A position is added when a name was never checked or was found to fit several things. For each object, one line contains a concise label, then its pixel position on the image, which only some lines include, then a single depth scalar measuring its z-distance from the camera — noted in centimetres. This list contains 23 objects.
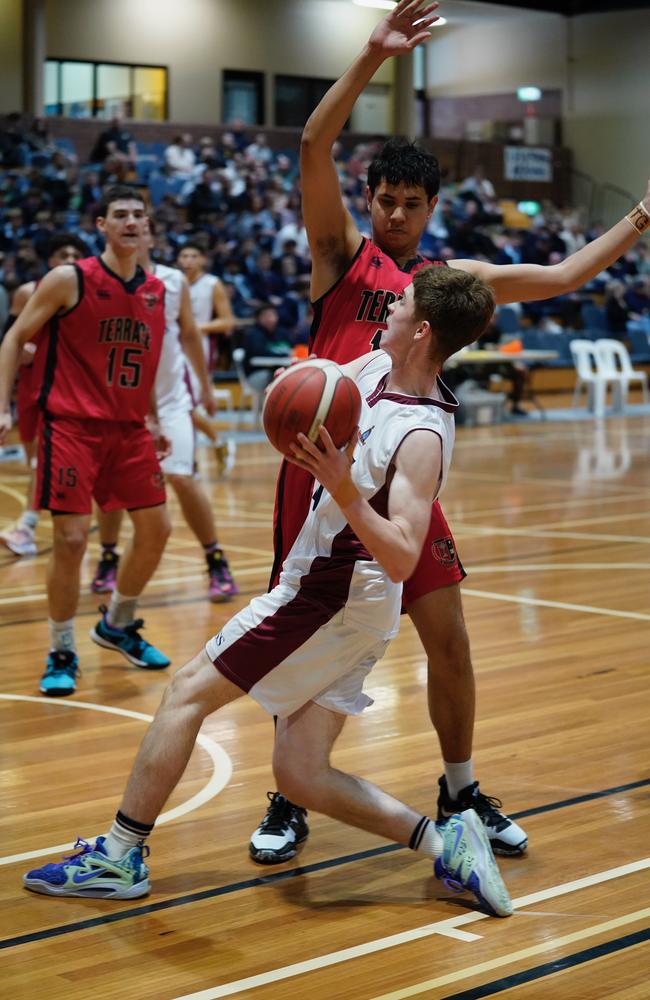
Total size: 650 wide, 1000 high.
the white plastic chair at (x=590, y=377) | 1792
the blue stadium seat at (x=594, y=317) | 2169
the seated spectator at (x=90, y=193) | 1889
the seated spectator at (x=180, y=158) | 2173
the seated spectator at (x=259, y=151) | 2308
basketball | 262
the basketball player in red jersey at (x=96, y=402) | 511
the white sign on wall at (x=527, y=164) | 2833
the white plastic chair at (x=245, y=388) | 1568
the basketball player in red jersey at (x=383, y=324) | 339
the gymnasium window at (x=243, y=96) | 2656
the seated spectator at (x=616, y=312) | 2177
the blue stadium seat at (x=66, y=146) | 2136
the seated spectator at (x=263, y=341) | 1544
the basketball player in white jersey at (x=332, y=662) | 300
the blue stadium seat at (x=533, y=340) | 2053
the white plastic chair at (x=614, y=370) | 1805
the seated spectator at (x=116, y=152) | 2006
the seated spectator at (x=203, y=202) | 2059
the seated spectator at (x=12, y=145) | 1953
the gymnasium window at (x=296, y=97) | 2712
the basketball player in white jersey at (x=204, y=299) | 963
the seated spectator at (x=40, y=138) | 2020
